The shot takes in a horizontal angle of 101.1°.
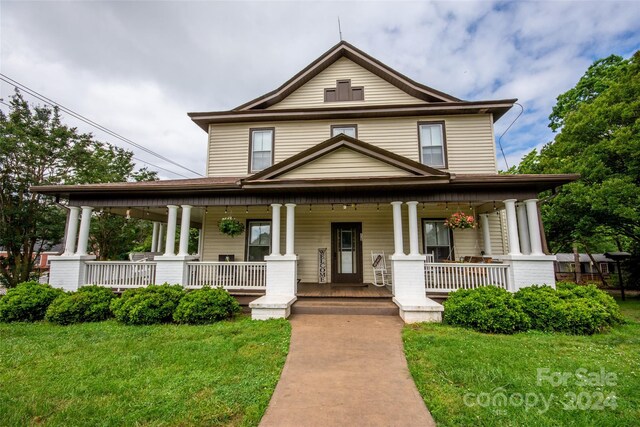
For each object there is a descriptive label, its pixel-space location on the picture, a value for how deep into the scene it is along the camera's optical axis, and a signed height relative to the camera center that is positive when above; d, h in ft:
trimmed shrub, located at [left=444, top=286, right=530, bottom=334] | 17.78 -4.21
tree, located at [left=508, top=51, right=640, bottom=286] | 30.81 +11.01
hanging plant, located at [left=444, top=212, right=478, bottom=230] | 24.97 +2.81
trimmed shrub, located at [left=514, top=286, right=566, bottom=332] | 18.04 -4.07
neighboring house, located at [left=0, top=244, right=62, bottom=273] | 96.32 -1.92
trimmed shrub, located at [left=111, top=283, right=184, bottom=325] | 19.93 -4.05
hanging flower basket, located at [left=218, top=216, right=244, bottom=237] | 28.12 +2.73
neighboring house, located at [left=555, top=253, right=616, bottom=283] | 68.35 -3.98
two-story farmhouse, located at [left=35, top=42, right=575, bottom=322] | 23.30 +5.10
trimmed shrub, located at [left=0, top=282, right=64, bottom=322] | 21.36 -4.06
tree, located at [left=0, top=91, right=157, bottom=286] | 36.70 +12.02
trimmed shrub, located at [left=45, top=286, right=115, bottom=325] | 20.61 -4.32
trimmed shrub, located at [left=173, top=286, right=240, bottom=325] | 19.86 -4.21
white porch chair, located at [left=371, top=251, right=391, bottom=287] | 28.55 -2.07
